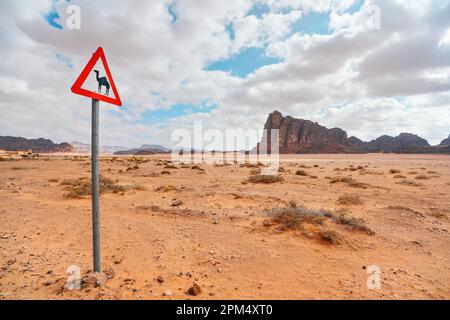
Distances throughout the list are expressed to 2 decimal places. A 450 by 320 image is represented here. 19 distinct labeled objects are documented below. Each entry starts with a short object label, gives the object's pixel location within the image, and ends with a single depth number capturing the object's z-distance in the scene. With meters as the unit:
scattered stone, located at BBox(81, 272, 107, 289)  3.47
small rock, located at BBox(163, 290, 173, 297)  3.36
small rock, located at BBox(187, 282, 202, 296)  3.37
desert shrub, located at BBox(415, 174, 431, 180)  16.95
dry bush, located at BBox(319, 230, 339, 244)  5.40
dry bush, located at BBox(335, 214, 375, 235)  6.11
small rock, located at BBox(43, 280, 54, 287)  3.52
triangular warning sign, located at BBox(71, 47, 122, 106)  2.95
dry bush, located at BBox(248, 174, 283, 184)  14.75
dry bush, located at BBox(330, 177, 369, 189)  13.54
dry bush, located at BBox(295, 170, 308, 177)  19.48
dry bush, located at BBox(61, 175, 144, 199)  9.81
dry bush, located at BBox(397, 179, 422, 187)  13.96
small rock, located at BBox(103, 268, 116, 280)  3.76
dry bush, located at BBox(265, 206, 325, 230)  6.32
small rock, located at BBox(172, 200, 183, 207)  8.68
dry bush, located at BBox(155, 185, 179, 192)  11.59
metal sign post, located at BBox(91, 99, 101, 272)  3.17
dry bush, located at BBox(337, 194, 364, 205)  9.30
